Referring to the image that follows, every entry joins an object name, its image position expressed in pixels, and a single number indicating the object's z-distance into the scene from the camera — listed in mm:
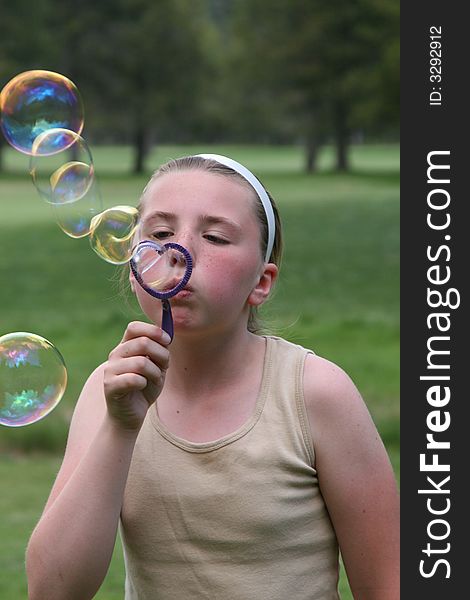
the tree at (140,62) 47469
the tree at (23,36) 40312
